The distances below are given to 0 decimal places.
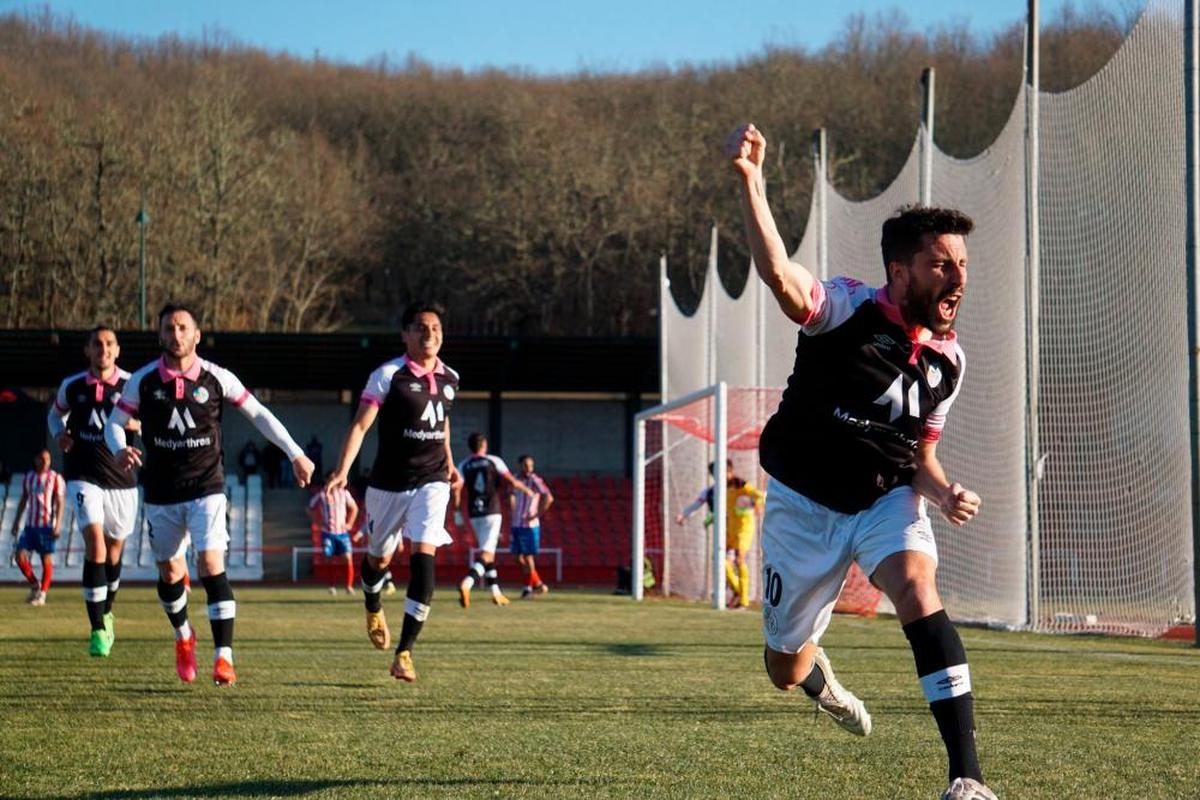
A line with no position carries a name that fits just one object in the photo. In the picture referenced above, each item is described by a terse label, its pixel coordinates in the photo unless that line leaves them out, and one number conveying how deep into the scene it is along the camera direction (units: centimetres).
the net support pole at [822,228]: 2175
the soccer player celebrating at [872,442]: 562
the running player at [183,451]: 1014
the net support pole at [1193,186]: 1359
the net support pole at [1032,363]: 1627
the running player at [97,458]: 1342
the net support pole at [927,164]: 1853
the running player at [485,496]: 2288
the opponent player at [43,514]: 2348
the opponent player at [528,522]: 2702
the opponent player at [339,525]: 2672
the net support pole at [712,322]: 2867
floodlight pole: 4569
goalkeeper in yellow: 2294
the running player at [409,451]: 1102
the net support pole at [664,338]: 3356
